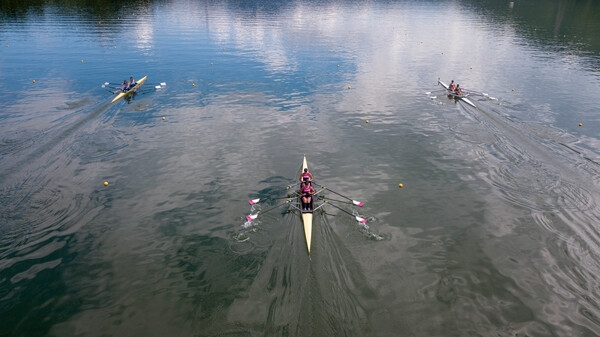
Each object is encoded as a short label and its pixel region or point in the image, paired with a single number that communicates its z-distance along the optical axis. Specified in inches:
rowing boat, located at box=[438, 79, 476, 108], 1683.6
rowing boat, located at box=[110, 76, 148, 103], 1654.3
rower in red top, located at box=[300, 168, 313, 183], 973.4
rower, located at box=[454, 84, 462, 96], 1769.2
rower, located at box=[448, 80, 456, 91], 1808.6
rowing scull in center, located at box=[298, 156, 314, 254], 780.6
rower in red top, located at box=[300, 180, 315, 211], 876.0
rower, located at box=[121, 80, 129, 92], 1717.5
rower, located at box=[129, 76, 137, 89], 1771.4
